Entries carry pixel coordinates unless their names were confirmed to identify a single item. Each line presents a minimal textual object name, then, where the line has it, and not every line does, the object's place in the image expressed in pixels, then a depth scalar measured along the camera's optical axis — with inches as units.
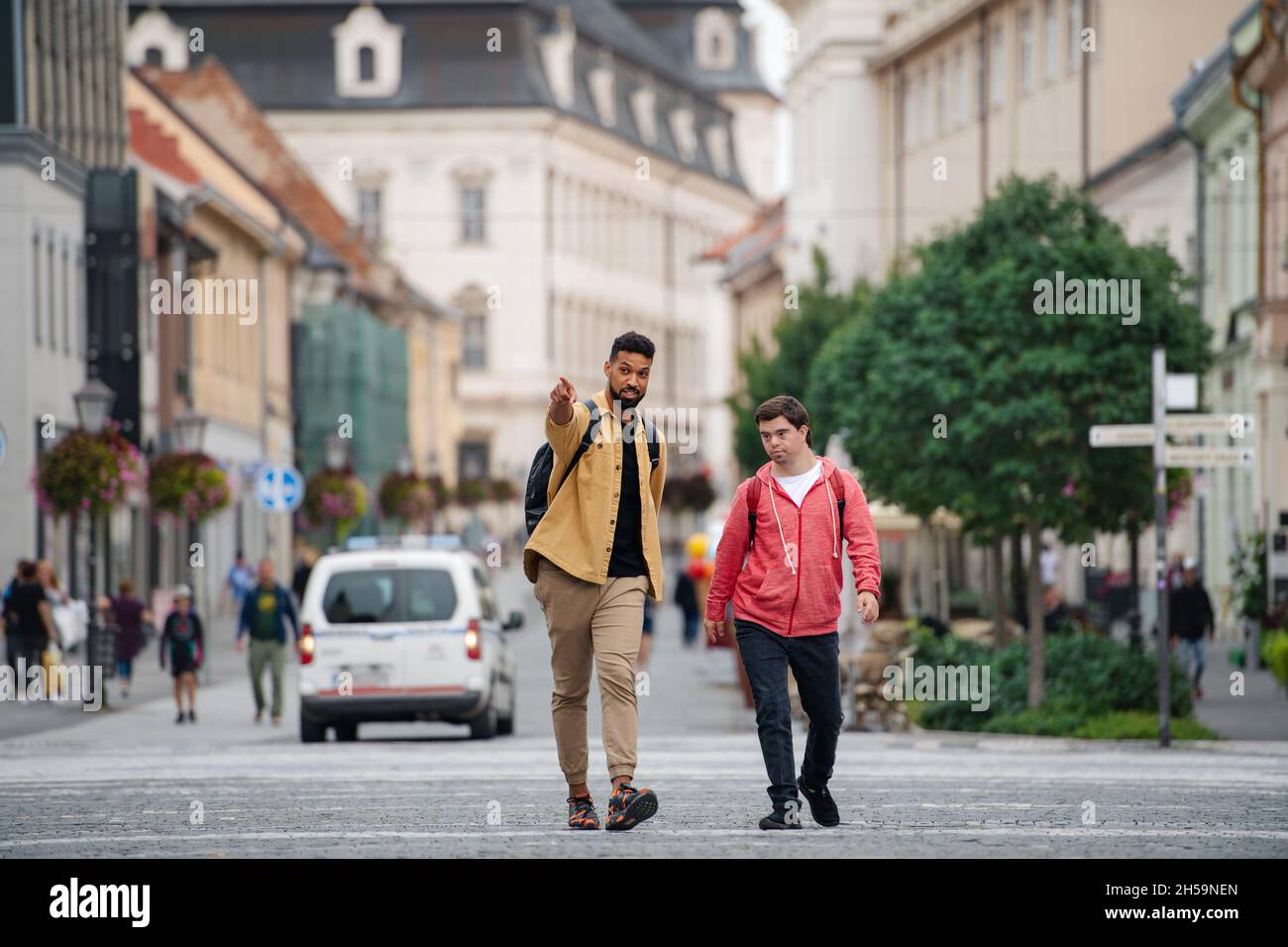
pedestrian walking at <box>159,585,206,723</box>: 1109.1
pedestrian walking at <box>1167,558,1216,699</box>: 1201.4
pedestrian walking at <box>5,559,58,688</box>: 1200.2
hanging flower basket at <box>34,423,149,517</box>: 1258.0
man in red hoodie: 473.1
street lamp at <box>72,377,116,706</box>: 1268.5
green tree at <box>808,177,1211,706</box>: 986.1
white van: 941.8
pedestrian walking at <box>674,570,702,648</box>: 1993.1
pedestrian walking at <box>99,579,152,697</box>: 1288.1
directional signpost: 856.3
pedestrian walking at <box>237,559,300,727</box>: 1114.1
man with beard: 454.9
